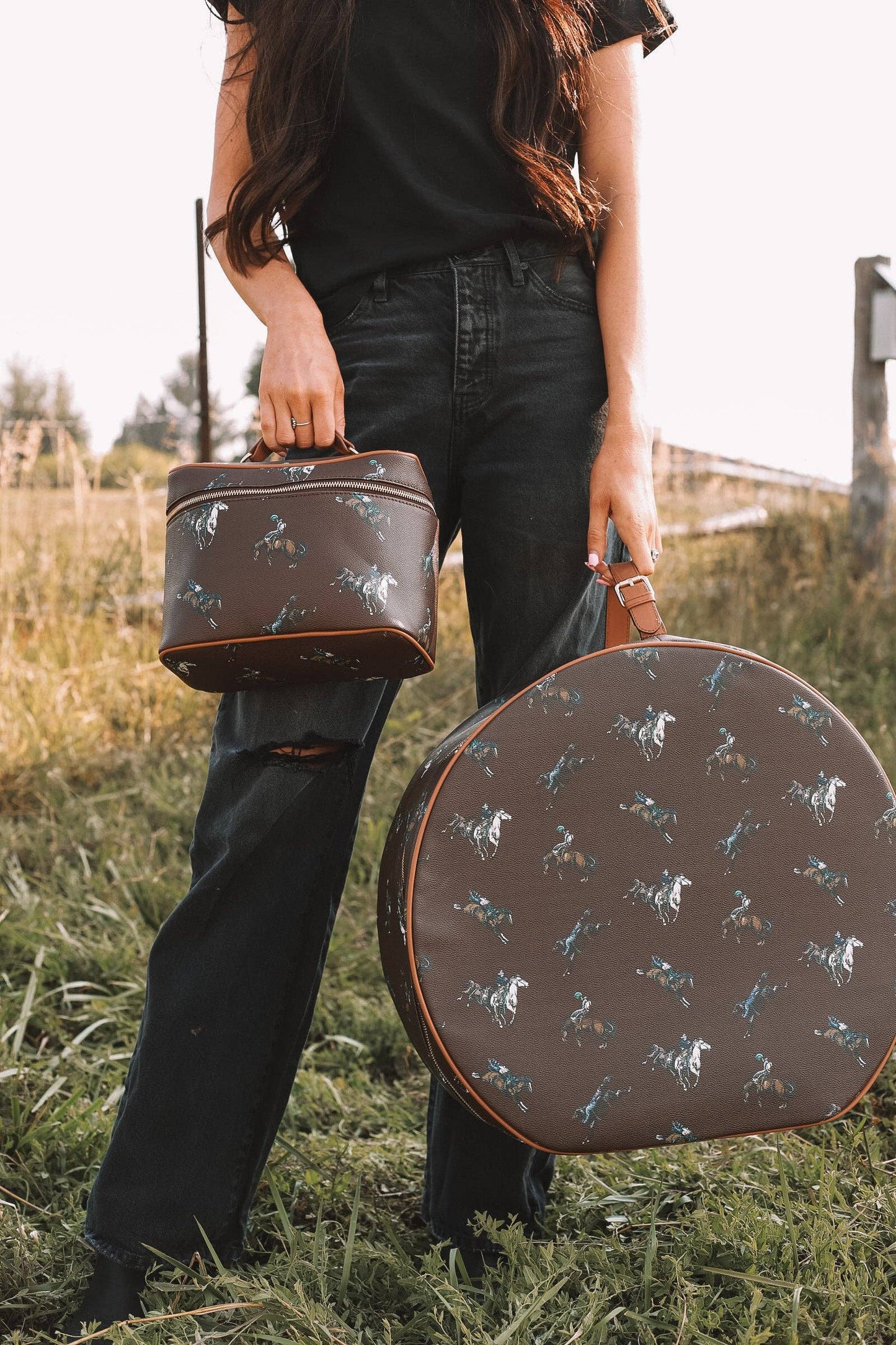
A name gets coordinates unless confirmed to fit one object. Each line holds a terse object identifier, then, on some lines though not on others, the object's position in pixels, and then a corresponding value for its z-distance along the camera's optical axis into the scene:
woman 1.37
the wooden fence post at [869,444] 4.48
